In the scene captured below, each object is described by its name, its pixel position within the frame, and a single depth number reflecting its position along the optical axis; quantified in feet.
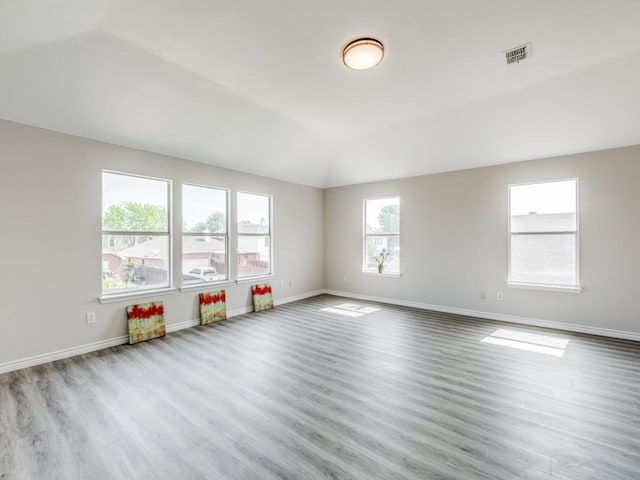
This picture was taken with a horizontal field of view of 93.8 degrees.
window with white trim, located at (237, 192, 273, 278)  17.90
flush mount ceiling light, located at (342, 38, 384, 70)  8.78
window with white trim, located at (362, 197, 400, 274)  20.01
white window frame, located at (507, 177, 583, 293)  14.11
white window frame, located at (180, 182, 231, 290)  15.03
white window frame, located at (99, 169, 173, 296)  12.53
